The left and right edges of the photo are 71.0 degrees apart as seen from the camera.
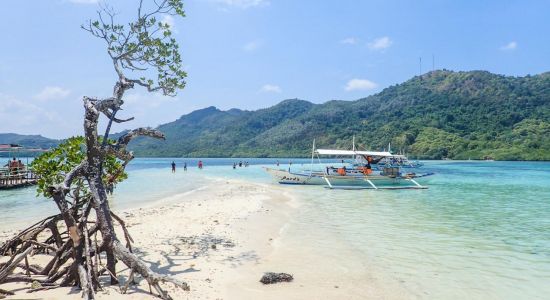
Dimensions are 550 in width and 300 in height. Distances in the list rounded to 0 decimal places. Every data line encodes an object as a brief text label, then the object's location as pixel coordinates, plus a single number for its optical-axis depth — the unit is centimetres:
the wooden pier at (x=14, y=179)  3975
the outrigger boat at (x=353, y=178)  3972
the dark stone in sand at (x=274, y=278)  924
